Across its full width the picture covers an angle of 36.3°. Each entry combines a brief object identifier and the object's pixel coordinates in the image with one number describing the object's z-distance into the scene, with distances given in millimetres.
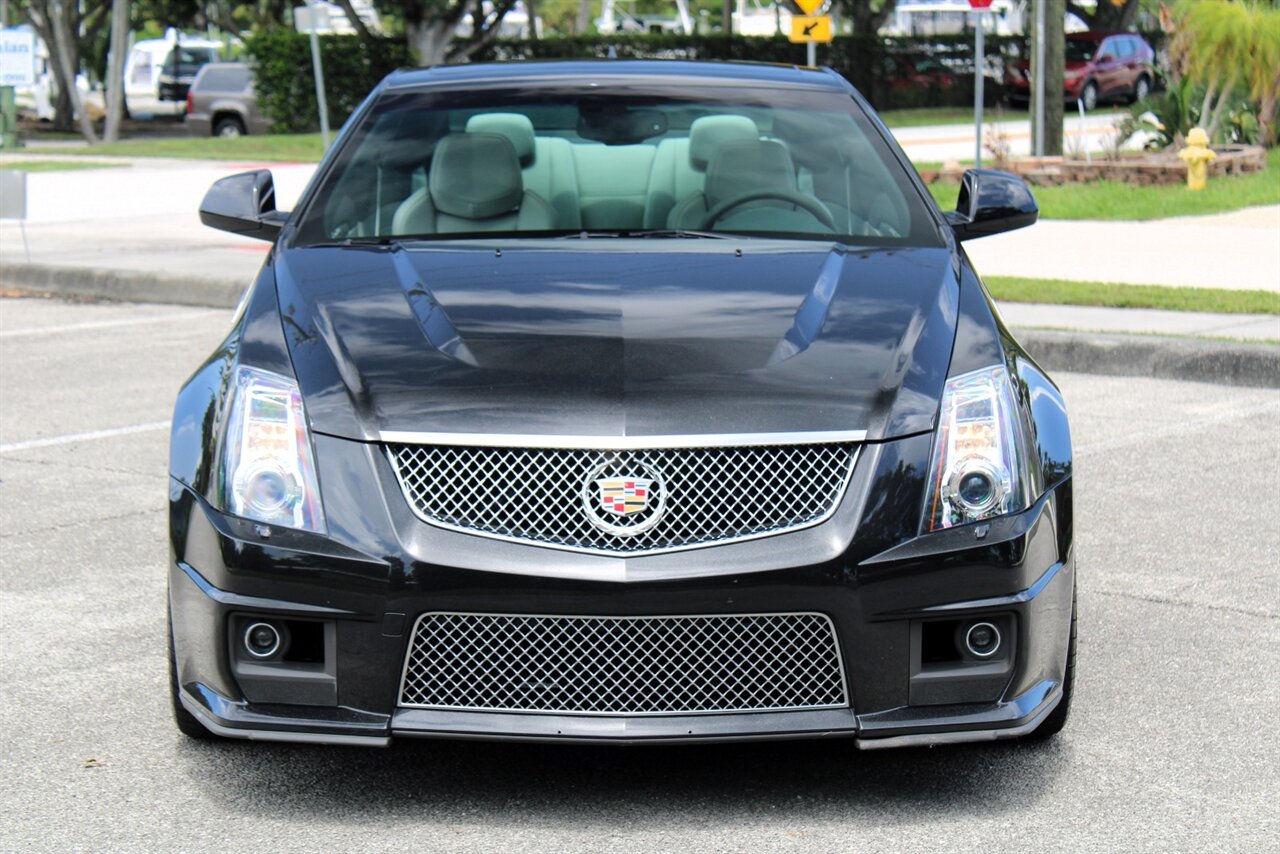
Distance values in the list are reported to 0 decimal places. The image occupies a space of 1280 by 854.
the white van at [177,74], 54844
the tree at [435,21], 39250
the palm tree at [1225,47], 20172
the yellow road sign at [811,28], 20125
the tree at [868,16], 47312
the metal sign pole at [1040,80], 21734
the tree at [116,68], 36094
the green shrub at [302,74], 39625
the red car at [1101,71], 43281
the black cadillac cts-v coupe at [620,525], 3748
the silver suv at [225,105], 41156
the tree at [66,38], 39375
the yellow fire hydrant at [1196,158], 18859
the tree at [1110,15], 52250
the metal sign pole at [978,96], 18188
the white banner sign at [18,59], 29641
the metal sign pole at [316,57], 21938
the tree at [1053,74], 21531
